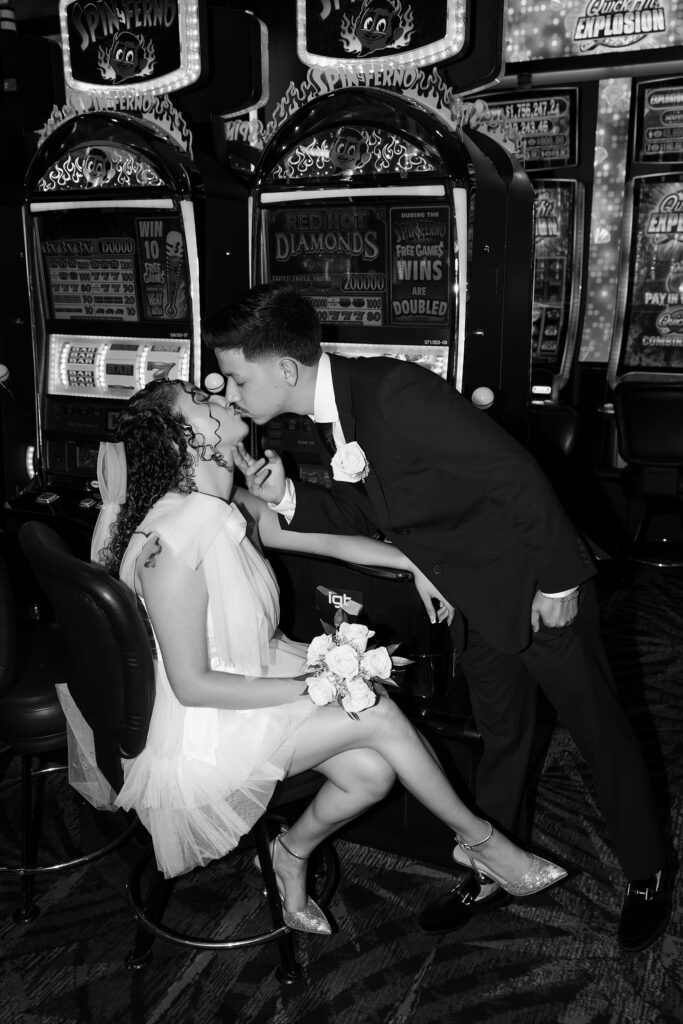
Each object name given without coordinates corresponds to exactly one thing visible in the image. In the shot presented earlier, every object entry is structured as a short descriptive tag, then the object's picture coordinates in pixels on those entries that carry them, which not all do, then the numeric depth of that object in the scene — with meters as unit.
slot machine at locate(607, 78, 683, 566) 5.64
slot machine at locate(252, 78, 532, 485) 3.18
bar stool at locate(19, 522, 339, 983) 1.93
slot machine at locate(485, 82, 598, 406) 6.21
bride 2.06
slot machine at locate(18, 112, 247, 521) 3.61
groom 2.13
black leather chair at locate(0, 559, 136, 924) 2.34
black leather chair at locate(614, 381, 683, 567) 4.76
